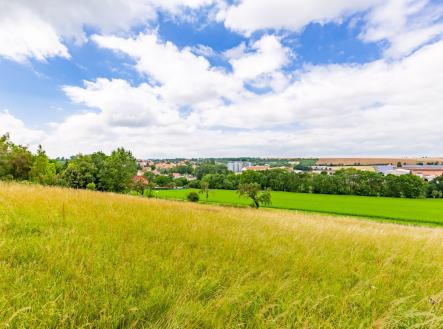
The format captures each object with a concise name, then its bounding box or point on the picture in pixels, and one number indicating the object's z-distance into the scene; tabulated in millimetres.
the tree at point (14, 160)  29502
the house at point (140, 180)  63594
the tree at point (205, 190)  62091
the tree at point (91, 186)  35303
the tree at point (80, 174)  39094
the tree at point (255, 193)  48125
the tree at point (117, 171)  43219
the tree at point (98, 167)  42406
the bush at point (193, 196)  55688
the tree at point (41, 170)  32109
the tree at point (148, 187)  63553
